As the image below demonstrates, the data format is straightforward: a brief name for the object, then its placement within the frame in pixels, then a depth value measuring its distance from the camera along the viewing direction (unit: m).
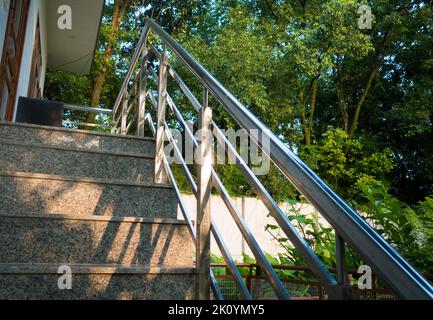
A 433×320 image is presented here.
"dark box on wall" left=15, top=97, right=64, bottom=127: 3.93
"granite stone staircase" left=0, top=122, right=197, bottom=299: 1.37
